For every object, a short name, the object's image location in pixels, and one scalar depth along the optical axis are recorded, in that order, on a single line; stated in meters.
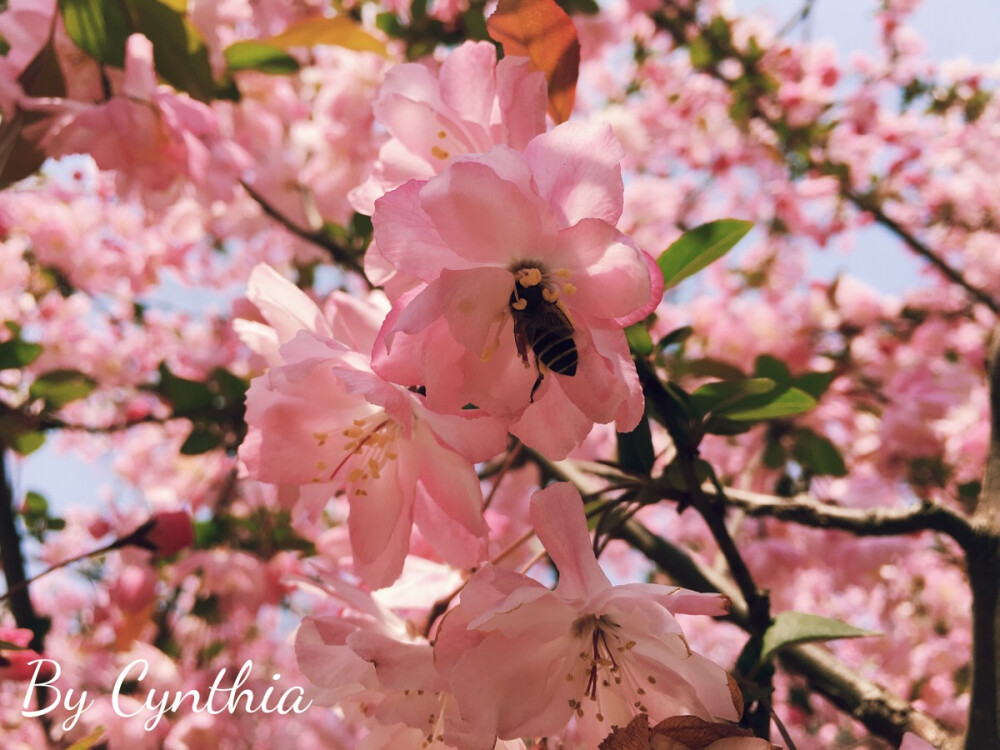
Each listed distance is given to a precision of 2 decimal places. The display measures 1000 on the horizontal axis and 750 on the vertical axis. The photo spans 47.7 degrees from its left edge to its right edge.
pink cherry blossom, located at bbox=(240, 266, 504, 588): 0.14
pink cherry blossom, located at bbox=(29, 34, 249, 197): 0.19
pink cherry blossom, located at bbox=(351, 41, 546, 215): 0.14
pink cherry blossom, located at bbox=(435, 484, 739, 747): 0.13
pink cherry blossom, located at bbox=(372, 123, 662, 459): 0.12
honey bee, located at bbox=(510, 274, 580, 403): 0.13
